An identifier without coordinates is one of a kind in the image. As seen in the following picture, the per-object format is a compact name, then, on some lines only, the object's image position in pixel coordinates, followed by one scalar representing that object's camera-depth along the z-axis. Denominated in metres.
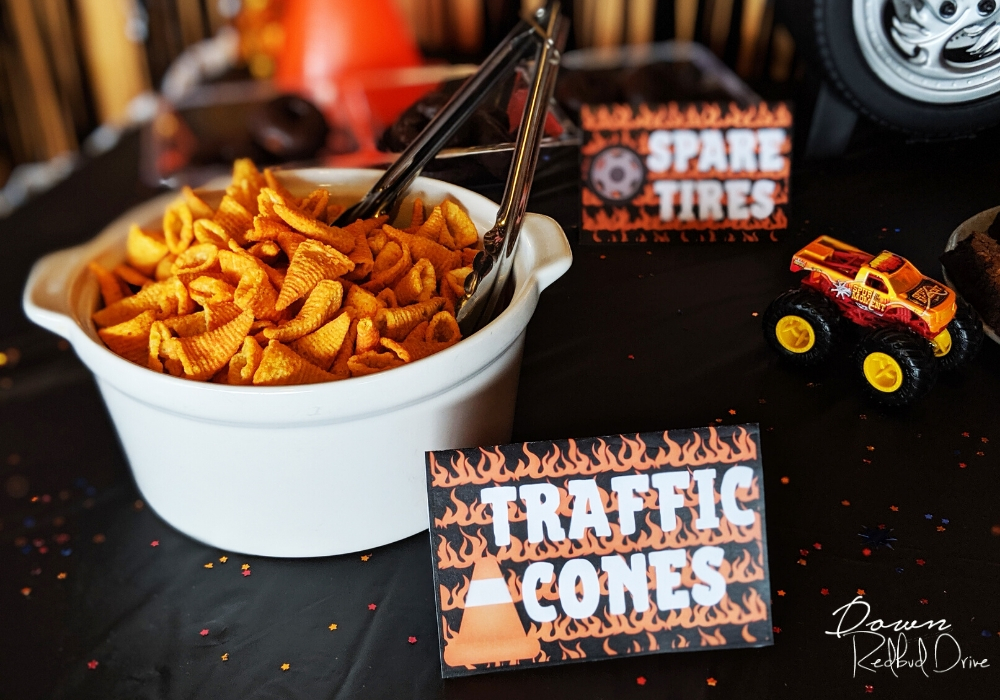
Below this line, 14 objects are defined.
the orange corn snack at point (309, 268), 0.52
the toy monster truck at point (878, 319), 0.61
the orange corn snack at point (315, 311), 0.50
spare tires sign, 0.80
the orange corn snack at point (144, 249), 0.60
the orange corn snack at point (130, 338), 0.53
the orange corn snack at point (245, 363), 0.48
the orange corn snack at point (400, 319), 0.52
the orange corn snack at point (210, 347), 0.50
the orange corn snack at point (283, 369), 0.47
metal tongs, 0.55
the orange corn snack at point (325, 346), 0.51
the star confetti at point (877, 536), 0.54
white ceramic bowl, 0.46
